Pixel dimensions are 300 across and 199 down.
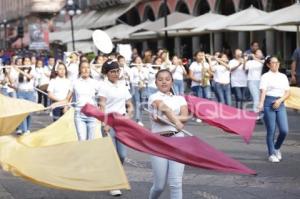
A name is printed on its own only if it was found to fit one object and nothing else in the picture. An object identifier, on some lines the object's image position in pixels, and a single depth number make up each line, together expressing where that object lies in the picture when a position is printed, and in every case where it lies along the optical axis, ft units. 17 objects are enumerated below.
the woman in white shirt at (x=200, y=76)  63.52
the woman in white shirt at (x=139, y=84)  64.95
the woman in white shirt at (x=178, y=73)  65.10
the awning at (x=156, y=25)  112.50
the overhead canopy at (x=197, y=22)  94.27
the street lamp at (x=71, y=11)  137.98
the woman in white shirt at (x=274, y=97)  37.86
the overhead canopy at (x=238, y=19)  82.02
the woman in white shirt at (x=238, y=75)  63.16
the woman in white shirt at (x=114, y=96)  31.24
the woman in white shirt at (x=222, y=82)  63.37
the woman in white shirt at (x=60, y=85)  42.68
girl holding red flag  24.29
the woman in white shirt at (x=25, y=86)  58.34
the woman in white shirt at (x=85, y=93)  34.94
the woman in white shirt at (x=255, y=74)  57.47
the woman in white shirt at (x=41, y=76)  68.49
